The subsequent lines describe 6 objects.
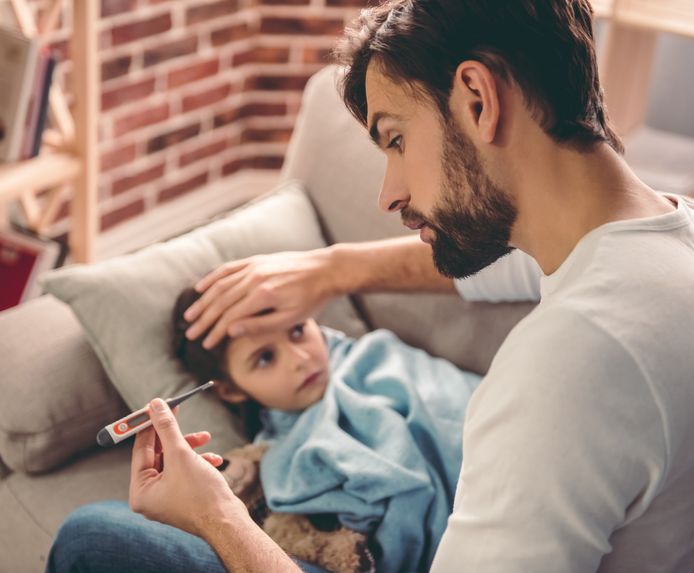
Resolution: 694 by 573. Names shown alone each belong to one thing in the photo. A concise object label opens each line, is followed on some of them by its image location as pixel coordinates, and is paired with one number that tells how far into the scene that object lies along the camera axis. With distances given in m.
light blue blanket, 1.30
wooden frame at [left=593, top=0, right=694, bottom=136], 2.23
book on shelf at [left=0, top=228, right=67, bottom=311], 2.19
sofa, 1.40
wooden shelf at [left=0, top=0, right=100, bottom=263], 2.05
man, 0.84
